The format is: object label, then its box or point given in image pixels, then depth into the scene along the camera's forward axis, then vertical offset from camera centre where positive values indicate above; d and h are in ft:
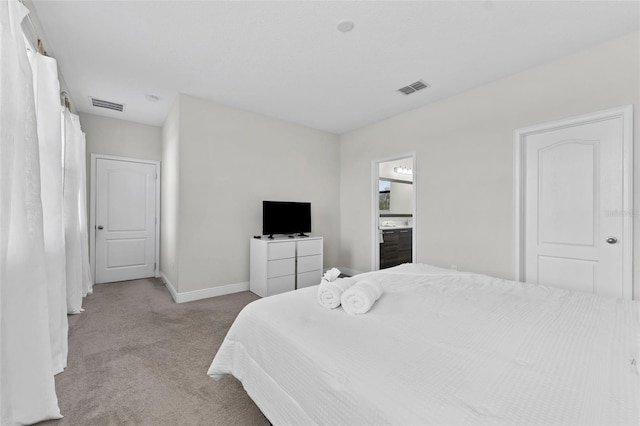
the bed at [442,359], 2.76 -1.86
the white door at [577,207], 7.69 +0.13
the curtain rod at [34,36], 6.26 +4.10
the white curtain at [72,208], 9.21 +0.14
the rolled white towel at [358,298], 5.06 -1.60
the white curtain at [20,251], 4.31 -0.66
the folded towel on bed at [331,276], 6.30 -1.44
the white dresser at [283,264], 12.08 -2.36
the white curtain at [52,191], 6.41 +0.50
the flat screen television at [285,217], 12.85 -0.27
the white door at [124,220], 14.10 -0.41
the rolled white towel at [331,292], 5.36 -1.57
